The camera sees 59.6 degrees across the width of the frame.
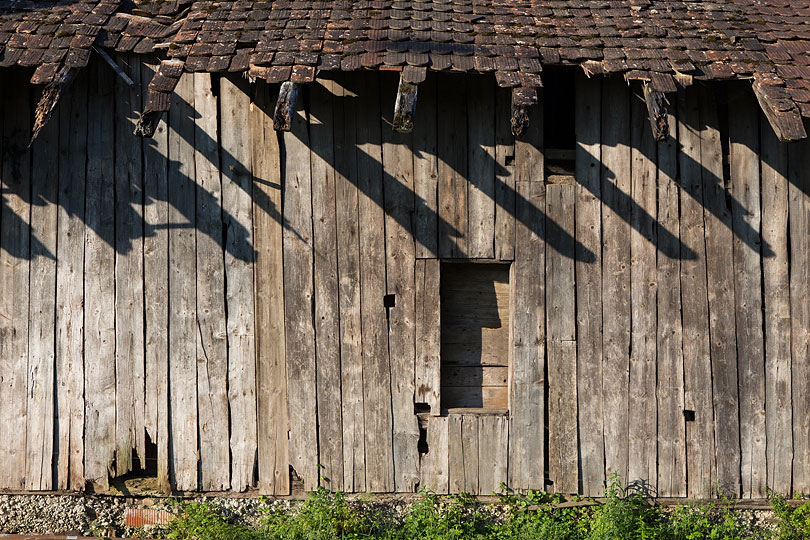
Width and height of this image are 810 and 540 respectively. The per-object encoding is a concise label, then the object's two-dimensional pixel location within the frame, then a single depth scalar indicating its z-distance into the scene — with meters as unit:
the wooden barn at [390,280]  5.86
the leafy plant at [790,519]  5.64
